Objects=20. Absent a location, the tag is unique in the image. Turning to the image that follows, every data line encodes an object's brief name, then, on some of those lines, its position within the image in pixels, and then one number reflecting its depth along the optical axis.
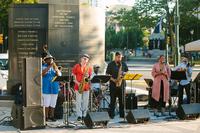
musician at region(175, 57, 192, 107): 16.84
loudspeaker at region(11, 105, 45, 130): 12.66
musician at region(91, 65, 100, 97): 16.17
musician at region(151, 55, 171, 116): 15.42
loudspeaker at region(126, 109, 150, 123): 13.76
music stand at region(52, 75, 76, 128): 13.01
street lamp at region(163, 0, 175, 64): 51.99
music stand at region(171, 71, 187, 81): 15.62
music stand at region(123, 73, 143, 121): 13.97
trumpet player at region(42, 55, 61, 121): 13.73
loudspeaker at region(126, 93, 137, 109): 15.89
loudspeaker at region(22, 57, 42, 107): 12.62
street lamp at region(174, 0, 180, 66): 31.74
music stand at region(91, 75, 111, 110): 13.33
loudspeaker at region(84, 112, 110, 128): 12.89
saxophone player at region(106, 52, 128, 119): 14.41
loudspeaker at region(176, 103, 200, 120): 14.57
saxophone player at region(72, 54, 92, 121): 13.73
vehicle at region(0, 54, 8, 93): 19.81
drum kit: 13.32
